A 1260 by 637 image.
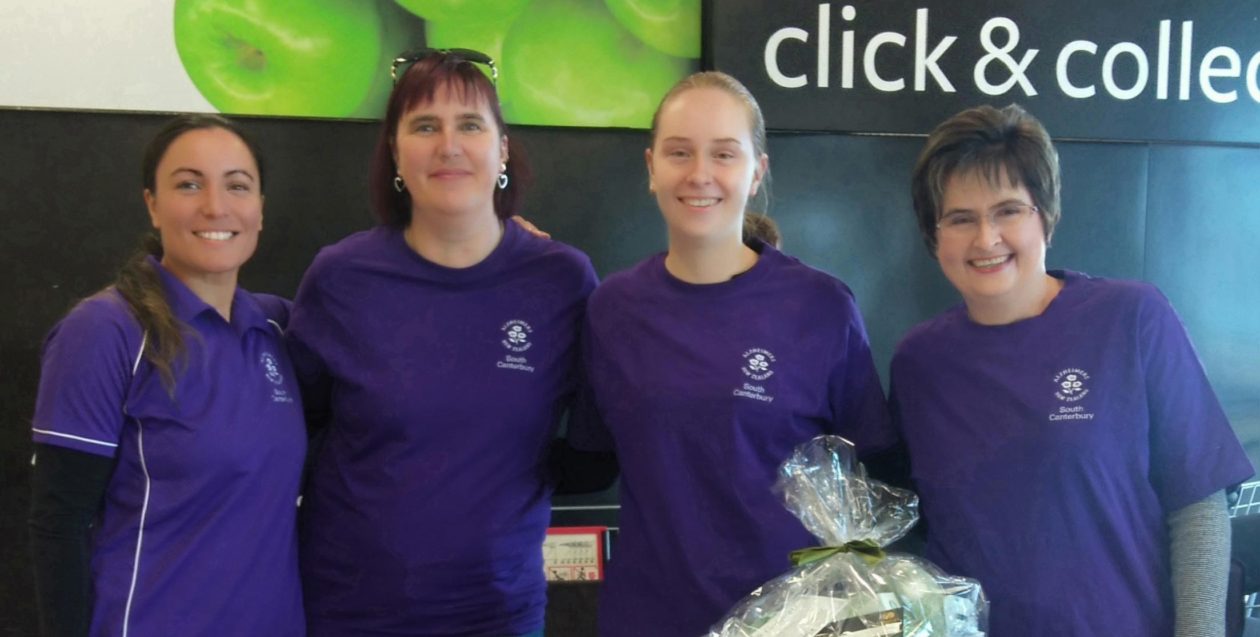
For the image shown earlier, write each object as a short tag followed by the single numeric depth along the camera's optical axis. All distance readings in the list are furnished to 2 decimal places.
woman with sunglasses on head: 1.75
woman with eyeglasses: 1.50
